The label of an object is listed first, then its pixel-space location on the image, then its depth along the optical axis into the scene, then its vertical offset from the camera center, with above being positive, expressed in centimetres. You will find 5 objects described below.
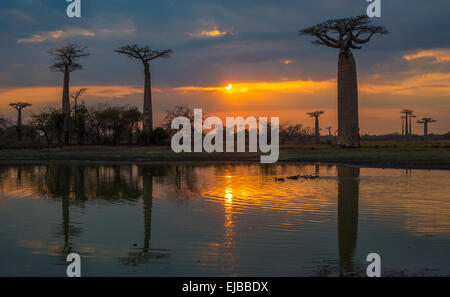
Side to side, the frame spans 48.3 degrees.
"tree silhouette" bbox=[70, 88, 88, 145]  5222 +227
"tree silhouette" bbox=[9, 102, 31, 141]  6588 +485
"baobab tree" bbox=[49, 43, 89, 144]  5250 +807
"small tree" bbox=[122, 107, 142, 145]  5403 +270
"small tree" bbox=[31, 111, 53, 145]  4974 +195
